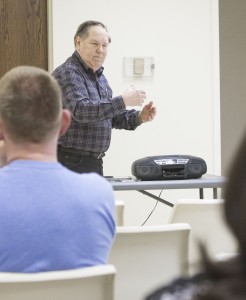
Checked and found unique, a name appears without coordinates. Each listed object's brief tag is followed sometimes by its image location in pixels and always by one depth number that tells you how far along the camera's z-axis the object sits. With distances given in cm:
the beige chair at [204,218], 591
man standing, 677
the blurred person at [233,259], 179
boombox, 680
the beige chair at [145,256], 548
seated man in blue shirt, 431
